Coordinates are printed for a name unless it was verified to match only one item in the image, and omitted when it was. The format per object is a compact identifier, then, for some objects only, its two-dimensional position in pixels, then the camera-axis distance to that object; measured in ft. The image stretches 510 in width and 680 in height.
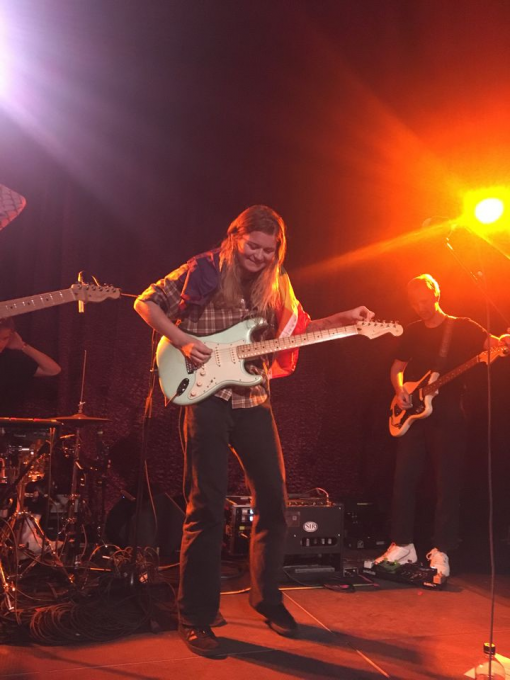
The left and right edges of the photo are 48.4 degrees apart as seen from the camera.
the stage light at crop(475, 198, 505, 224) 12.52
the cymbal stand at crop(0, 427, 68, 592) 10.58
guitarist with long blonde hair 7.98
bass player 12.75
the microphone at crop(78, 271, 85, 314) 9.74
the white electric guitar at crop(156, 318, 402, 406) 8.25
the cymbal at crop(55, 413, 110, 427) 11.43
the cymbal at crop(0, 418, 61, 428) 9.34
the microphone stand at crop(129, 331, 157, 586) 9.11
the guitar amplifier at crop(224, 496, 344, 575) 11.85
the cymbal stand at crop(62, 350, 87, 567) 11.66
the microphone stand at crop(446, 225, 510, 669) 8.61
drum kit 9.95
